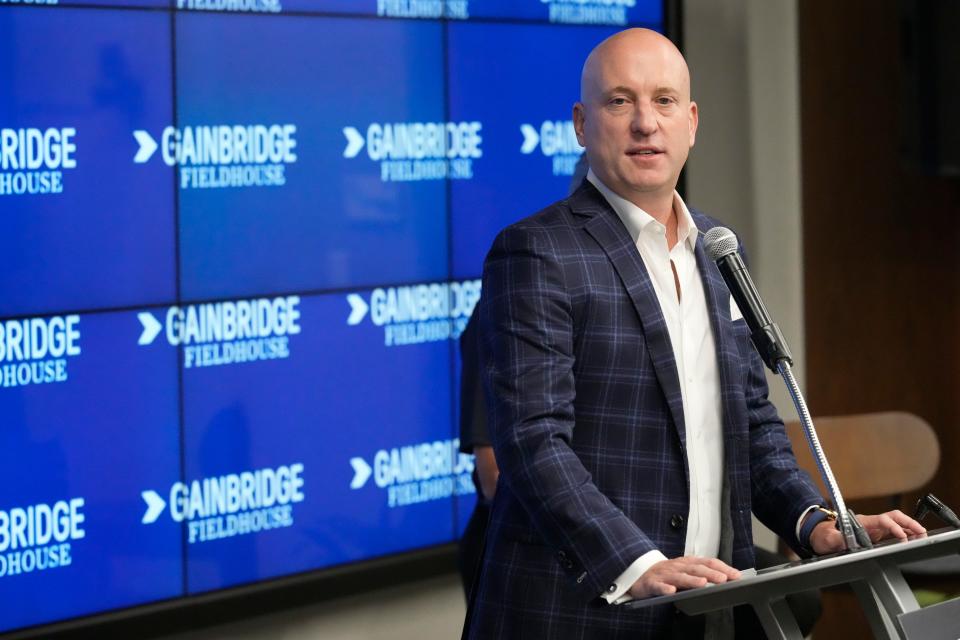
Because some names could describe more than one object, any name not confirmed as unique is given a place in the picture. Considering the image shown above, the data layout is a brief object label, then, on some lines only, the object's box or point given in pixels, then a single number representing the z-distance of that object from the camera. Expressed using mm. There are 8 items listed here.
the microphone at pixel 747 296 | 3244
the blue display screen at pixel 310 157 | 5727
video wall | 5301
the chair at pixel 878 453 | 7273
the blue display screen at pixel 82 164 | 5191
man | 3437
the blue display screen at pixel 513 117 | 6582
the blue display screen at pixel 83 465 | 5258
